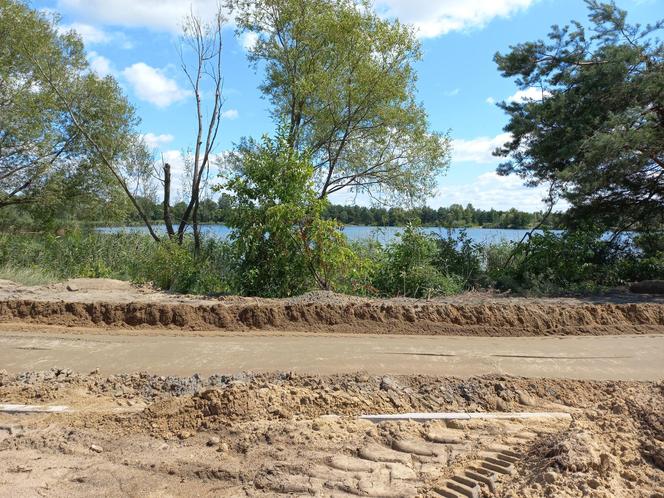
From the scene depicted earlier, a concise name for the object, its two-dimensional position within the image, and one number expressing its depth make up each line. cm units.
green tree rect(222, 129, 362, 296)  1132
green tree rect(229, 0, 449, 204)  1591
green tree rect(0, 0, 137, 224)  1858
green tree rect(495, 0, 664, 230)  1224
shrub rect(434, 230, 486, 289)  1386
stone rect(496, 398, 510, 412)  582
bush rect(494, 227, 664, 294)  1294
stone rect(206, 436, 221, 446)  493
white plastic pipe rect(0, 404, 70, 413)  565
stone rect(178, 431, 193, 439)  507
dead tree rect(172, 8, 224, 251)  1695
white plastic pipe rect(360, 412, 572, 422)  541
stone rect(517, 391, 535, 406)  596
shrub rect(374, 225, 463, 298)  1229
